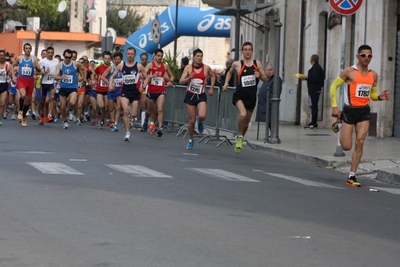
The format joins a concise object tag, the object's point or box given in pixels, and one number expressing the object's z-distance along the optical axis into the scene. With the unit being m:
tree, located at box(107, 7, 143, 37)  92.31
